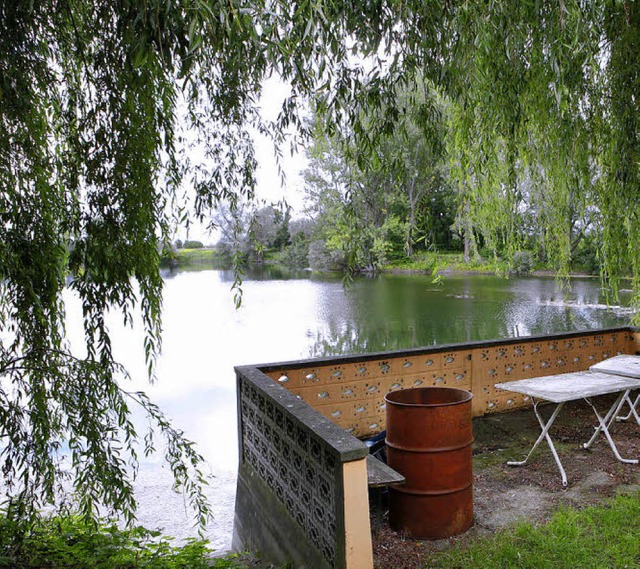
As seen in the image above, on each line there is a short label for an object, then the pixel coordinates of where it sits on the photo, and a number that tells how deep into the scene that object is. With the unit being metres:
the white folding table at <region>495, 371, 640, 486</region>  4.20
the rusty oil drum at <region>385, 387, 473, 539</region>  3.48
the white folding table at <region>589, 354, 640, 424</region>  4.84
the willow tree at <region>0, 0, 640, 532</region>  2.41
